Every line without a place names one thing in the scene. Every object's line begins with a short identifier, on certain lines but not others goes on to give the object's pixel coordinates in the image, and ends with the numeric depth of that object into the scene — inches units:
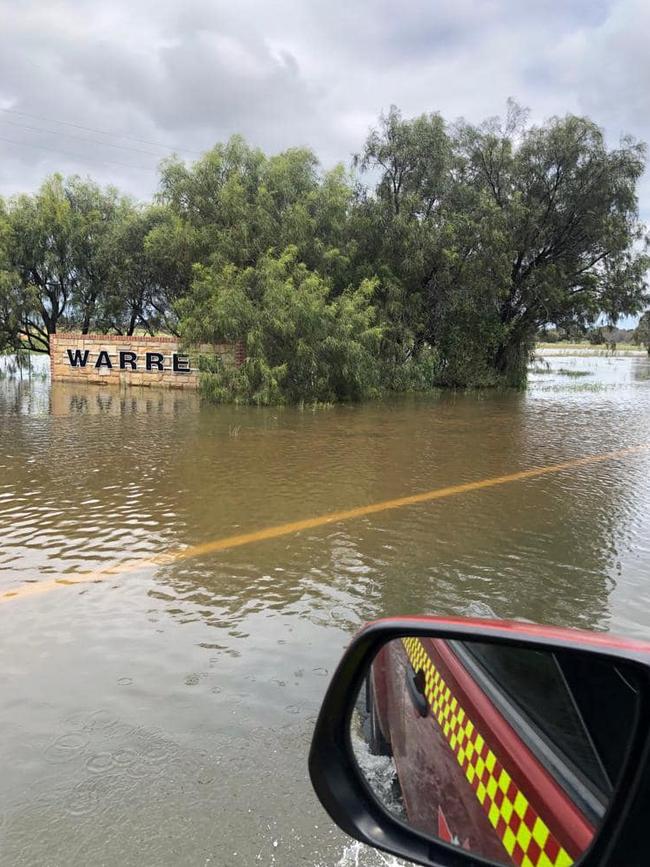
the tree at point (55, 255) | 938.7
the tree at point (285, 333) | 677.3
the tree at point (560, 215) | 920.3
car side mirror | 43.4
